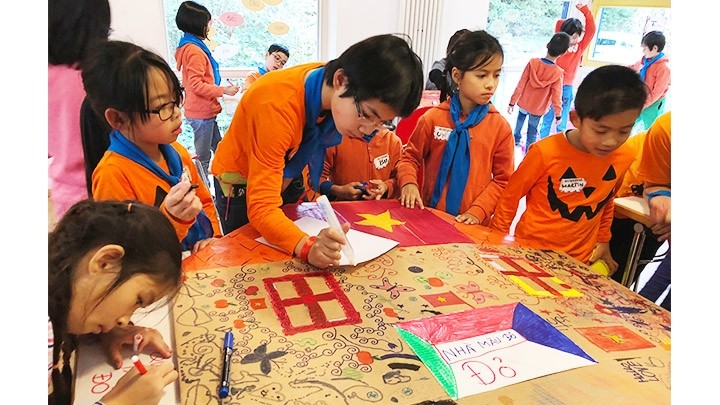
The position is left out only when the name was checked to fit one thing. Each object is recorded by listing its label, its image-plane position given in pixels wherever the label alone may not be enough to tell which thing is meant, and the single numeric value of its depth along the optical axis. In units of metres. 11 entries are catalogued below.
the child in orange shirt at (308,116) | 1.01
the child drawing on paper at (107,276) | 0.63
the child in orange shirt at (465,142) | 1.58
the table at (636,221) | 1.39
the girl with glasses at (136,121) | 1.04
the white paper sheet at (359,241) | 1.08
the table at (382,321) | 0.70
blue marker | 0.67
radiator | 3.89
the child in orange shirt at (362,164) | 1.71
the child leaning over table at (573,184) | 1.29
